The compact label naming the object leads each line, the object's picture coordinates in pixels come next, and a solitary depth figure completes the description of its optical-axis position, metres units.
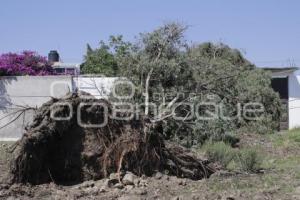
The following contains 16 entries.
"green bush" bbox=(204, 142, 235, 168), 10.26
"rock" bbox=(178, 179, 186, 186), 8.82
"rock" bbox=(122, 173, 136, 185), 8.72
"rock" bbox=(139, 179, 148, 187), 8.63
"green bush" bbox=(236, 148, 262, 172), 10.01
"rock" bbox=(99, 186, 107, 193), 8.40
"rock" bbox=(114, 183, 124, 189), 8.59
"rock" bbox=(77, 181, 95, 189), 8.77
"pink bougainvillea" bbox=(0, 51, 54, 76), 18.11
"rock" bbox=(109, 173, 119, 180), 8.88
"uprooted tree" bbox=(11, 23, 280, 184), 9.20
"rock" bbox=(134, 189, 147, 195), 8.14
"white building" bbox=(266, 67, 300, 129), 21.05
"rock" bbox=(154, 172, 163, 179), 9.16
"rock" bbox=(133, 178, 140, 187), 8.67
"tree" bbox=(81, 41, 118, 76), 21.00
